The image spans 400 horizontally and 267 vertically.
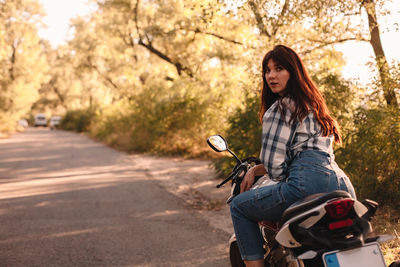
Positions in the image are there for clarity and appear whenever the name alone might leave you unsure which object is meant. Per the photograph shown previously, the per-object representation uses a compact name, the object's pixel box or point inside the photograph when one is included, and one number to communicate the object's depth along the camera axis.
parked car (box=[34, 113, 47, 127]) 73.88
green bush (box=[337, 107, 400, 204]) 5.73
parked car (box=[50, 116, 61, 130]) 63.96
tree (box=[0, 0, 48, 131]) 41.59
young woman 2.51
